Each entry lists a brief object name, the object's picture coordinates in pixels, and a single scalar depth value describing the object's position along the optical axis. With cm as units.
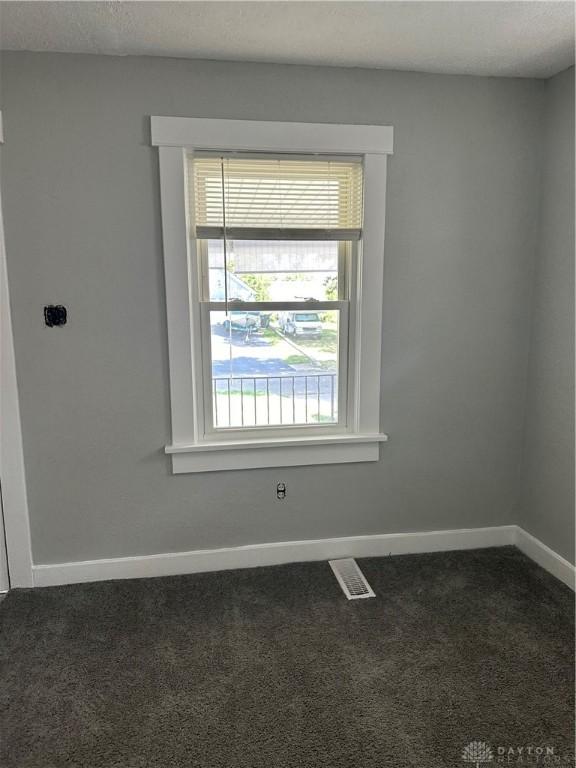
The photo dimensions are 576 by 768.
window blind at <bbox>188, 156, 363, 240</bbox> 241
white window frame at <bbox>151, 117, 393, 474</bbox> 233
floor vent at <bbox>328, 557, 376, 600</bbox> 247
